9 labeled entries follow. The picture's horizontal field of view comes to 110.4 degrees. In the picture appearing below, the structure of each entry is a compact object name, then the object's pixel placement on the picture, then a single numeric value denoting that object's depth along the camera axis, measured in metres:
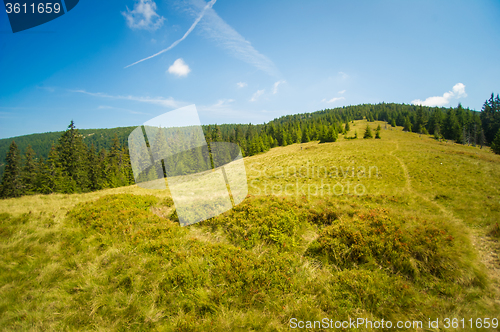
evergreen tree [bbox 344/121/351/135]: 85.82
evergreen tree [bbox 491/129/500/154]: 47.41
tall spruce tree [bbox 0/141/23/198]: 38.44
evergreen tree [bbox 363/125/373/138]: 67.25
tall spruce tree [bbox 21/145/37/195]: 39.79
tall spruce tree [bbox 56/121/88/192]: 36.94
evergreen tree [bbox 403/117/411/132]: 85.25
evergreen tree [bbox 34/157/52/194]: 36.19
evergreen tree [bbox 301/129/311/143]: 80.12
